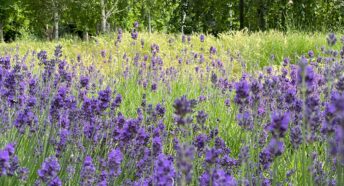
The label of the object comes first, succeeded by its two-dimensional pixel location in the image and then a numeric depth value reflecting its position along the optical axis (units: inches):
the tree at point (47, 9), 801.6
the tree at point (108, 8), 716.0
